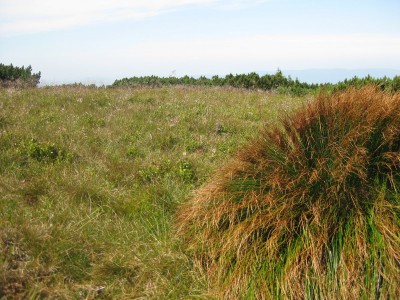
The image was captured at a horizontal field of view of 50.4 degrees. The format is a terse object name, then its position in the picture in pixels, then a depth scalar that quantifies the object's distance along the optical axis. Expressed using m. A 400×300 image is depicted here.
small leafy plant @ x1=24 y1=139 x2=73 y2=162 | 5.84
